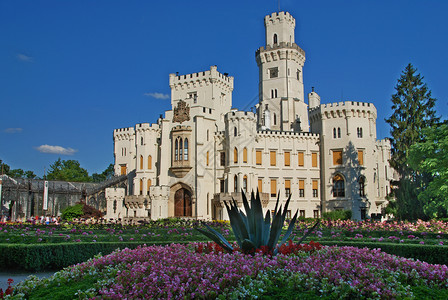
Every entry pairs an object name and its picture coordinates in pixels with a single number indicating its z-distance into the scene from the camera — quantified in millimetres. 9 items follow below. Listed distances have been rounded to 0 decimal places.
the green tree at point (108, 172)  92812
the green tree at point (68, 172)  72688
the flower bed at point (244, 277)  7062
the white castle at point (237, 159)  41250
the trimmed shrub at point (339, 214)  39031
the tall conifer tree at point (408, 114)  39594
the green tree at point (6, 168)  73312
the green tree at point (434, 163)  25812
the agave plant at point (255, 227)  9703
